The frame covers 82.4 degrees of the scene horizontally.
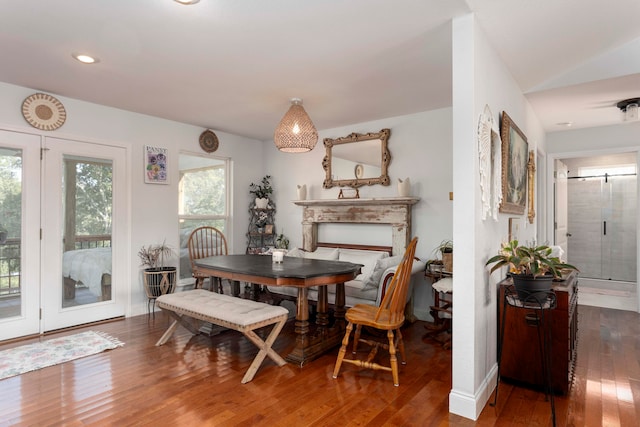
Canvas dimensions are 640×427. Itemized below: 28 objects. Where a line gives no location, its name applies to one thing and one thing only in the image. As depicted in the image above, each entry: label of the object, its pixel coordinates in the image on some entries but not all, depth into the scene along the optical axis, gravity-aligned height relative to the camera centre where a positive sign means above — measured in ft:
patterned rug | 9.09 -3.82
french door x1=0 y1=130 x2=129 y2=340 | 11.19 -0.68
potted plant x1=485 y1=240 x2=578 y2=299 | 6.71 -1.00
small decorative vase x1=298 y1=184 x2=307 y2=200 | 16.76 +0.99
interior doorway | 20.12 -0.39
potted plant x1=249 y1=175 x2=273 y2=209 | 17.81 +1.13
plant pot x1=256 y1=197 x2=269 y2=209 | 17.78 +0.51
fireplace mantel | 13.79 -0.01
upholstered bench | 8.44 -2.46
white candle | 10.94 -1.27
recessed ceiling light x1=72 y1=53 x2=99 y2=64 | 8.90 +3.85
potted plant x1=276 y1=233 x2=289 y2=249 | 17.71 -1.39
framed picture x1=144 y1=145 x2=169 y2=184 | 14.26 +1.92
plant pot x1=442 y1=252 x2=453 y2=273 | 11.23 -1.42
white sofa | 11.85 -2.14
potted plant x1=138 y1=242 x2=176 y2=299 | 13.44 -2.24
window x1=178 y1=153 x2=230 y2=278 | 15.80 +0.81
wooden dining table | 9.09 -1.69
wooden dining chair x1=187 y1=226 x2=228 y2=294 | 13.74 -1.32
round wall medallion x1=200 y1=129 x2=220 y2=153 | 16.20 +3.26
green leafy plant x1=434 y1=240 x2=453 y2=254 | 11.43 -1.09
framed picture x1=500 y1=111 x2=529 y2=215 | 8.64 +1.27
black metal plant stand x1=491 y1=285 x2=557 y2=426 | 6.77 -2.04
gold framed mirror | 14.78 +2.32
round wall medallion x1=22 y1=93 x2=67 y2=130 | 11.35 +3.25
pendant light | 10.33 +2.29
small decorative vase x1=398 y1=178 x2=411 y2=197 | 13.58 +0.97
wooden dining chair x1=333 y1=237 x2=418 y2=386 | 8.23 -2.44
